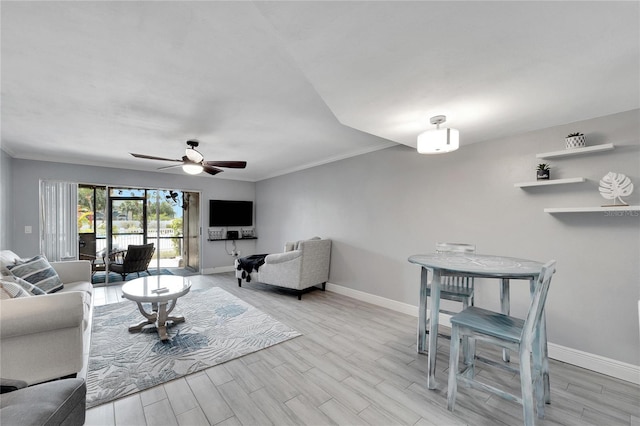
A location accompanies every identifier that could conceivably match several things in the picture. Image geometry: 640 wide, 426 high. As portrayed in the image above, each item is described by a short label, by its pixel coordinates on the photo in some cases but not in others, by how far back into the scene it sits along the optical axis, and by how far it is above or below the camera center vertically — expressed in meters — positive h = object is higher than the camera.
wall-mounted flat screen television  6.43 -0.05
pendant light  2.21 +0.62
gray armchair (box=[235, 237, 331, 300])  4.26 -0.96
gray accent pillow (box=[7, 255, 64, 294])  2.74 -0.68
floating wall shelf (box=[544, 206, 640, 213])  2.04 +0.01
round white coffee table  2.79 -0.93
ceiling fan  3.42 +0.67
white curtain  4.70 -0.16
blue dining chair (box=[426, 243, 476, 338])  2.55 -0.80
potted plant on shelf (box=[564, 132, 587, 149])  2.34 +0.64
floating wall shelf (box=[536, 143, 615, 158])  2.20 +0.54
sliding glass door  5.95 -0.32
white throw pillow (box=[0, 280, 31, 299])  2.01 -0.63
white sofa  1.86 -0.96
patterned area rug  2.15 -1.43
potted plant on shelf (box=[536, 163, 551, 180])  2.53 +0.39
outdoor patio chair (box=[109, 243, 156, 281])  5.27 -1.04
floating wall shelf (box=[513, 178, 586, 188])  2.32 +0.27
